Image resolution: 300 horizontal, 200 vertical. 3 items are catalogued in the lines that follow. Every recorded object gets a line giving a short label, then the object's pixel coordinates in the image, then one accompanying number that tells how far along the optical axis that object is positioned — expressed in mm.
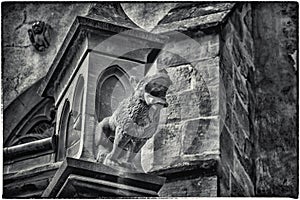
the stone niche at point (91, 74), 9305
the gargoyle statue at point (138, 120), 8781
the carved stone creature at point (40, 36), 11367
